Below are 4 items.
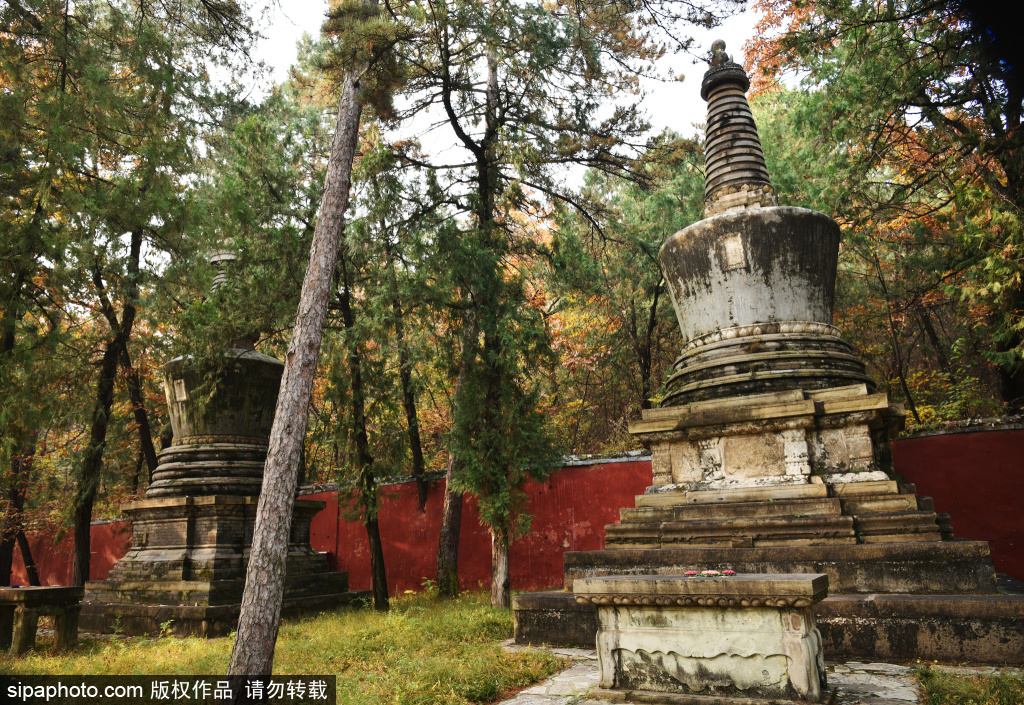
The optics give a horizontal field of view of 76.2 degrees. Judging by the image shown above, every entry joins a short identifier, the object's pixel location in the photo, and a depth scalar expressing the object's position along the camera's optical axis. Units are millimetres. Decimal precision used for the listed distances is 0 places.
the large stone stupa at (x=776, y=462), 5453
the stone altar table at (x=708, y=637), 4133
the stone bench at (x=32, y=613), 7609
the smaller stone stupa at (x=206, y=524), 9266
